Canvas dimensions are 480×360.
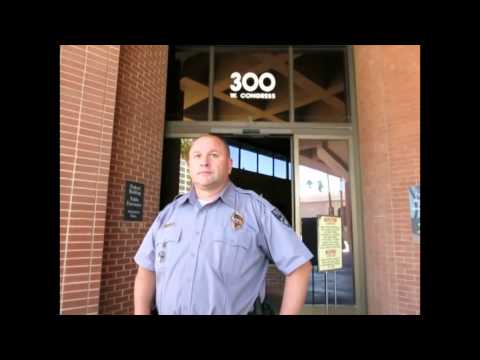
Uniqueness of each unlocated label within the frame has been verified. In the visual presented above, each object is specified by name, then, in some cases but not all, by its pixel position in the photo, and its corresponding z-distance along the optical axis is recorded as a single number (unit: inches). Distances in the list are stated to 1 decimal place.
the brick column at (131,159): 122.2
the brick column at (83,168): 103.2
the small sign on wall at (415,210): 131.9
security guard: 59.5
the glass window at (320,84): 169.5
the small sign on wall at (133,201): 130.0
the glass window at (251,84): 168.9
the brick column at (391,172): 135.9
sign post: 129.7
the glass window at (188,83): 168.9
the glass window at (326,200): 153.3
